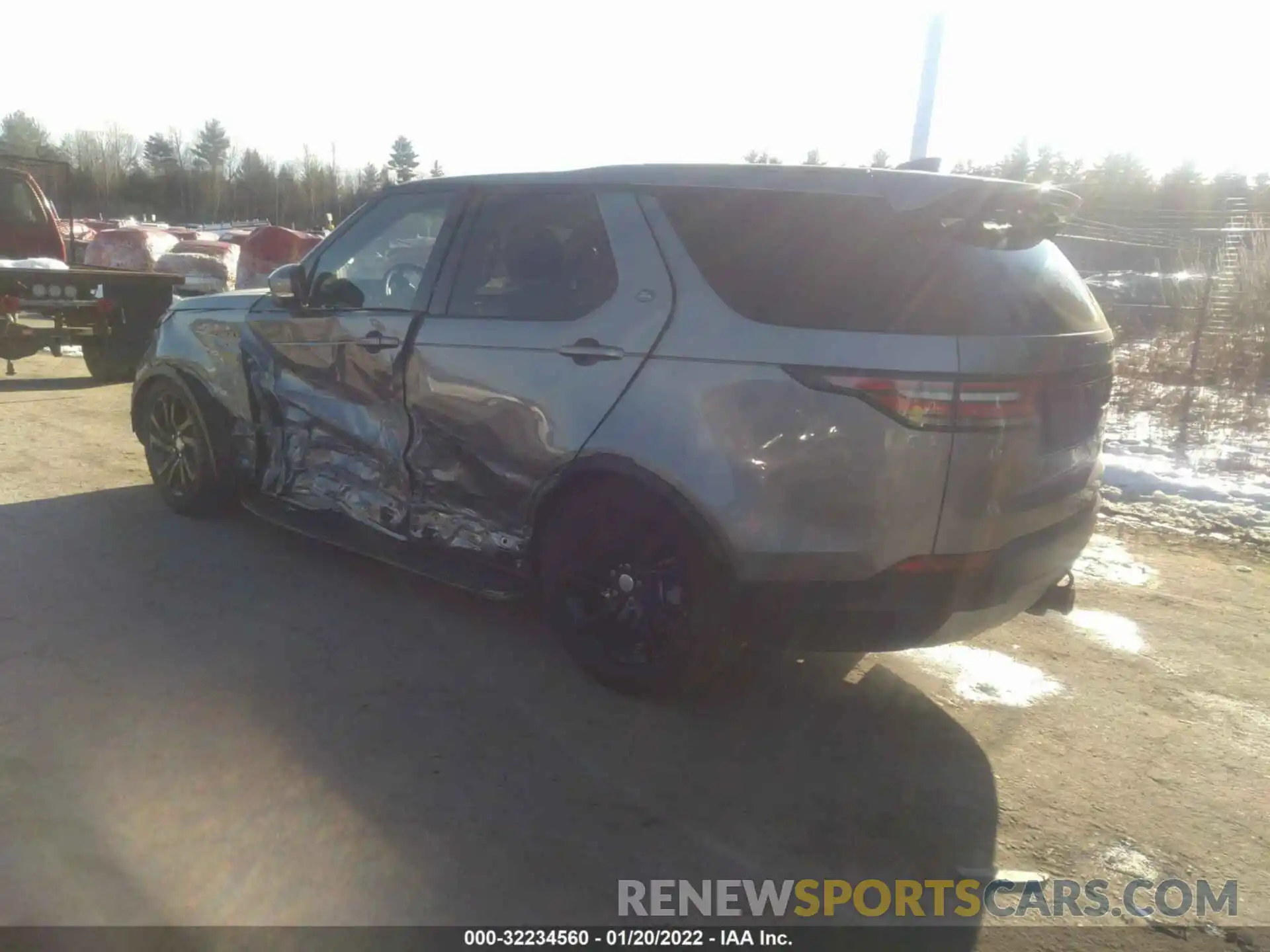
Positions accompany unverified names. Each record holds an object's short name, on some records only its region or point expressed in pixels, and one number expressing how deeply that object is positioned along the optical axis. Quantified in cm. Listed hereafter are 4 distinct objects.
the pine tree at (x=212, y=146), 7506
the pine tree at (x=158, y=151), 7419
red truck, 947
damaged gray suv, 304
